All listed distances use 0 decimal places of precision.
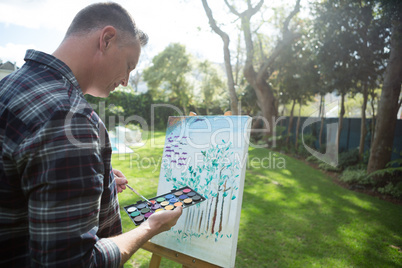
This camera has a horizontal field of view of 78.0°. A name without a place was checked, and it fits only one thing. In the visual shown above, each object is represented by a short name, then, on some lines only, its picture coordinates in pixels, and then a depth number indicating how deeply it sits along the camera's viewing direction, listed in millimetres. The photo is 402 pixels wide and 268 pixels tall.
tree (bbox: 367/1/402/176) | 4795
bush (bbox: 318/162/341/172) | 6577
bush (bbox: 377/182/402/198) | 4467
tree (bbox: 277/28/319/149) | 7969
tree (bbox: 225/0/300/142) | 6539
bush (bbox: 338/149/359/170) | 6524
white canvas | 1619
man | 696
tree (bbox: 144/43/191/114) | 17859
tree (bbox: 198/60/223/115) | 16828
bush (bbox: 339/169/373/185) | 5094
